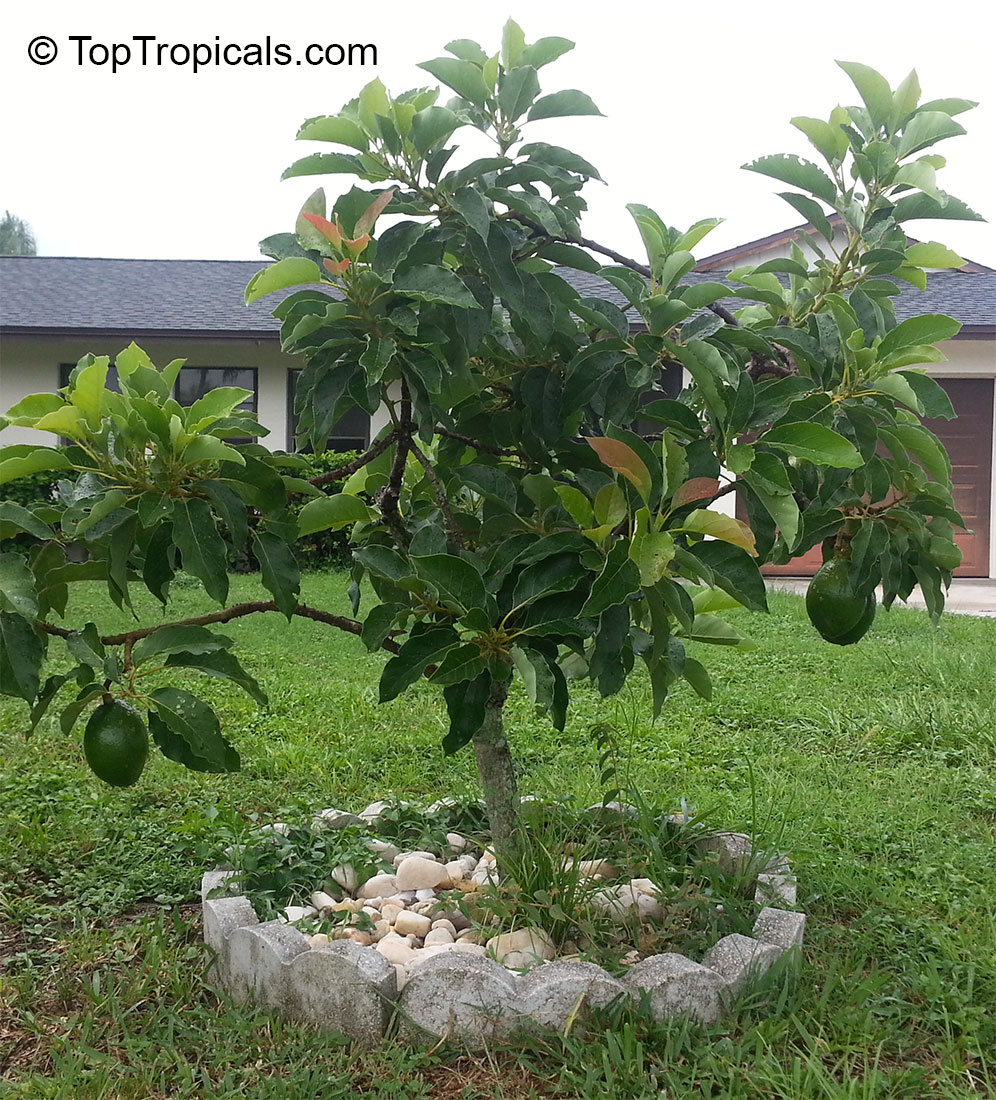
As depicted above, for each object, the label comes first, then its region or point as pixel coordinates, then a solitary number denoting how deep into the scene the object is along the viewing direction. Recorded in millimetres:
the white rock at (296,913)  2521
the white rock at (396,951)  2332
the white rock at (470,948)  2332
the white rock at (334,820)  3158
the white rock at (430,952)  2228
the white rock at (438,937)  2434
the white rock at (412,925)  2486
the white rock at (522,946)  2342
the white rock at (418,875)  2709
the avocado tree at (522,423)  1752
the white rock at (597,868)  2668
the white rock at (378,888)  2703
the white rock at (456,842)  2994
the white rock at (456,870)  2748
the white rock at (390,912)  2553
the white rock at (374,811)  3215
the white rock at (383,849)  2924
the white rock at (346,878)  2746
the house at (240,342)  12148
